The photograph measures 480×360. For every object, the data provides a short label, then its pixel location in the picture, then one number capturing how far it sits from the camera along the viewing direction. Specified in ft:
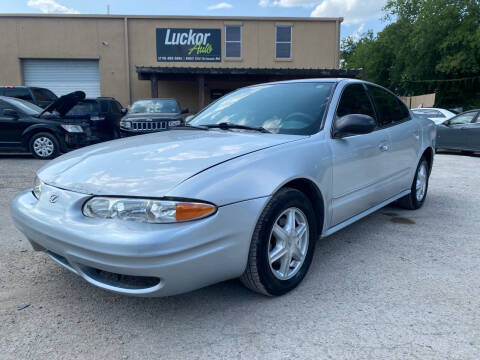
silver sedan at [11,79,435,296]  6.31
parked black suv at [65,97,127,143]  30.07
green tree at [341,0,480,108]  90.89
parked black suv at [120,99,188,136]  29.43
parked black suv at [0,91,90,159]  27.55
